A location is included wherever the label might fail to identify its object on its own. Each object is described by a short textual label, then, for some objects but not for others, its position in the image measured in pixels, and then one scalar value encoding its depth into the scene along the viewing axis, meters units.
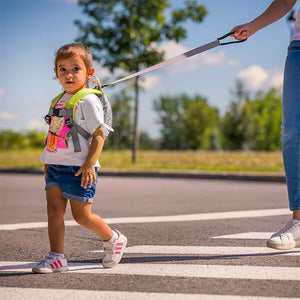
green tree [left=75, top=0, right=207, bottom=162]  17.83
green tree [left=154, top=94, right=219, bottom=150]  90.19
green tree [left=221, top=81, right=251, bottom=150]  69.38
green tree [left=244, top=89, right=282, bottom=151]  72.36
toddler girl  3.17
